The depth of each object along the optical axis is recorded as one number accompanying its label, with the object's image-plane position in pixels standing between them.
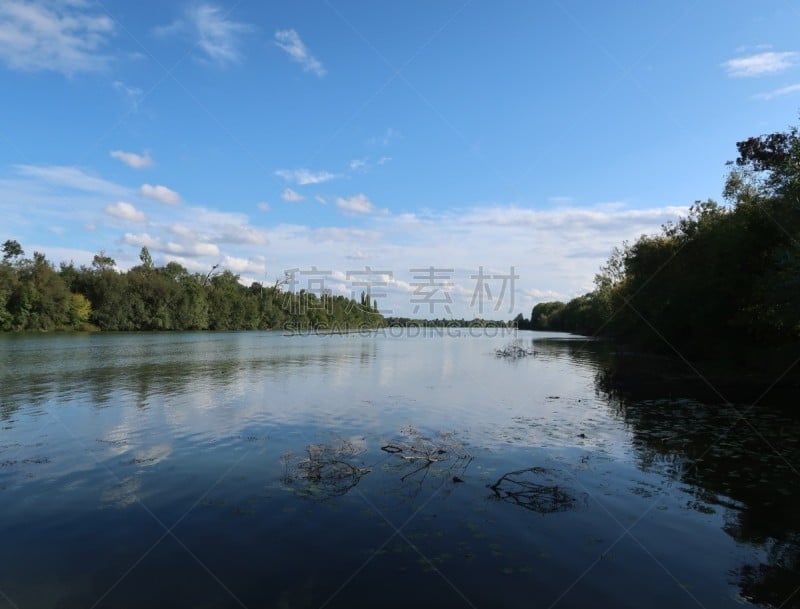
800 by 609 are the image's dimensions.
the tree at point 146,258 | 144.50
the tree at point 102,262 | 117.81
